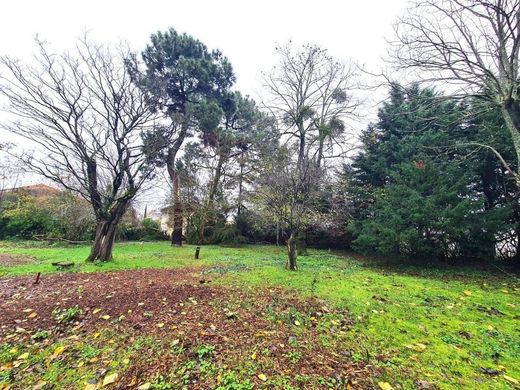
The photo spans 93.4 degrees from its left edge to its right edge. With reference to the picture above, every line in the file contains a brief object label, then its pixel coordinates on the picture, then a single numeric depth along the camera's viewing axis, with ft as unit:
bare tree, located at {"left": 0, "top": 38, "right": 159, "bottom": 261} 28.43
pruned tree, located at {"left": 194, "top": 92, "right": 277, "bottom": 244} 51.21
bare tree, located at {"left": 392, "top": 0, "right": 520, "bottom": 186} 17.57
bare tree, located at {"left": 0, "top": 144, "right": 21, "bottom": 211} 65.05
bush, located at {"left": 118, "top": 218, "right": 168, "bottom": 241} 67.82
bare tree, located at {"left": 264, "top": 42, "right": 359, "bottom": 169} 45.70
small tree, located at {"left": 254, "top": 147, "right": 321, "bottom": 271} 26.09
